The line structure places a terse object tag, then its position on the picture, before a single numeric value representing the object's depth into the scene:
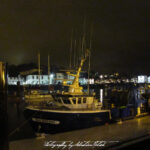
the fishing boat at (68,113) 14.18
